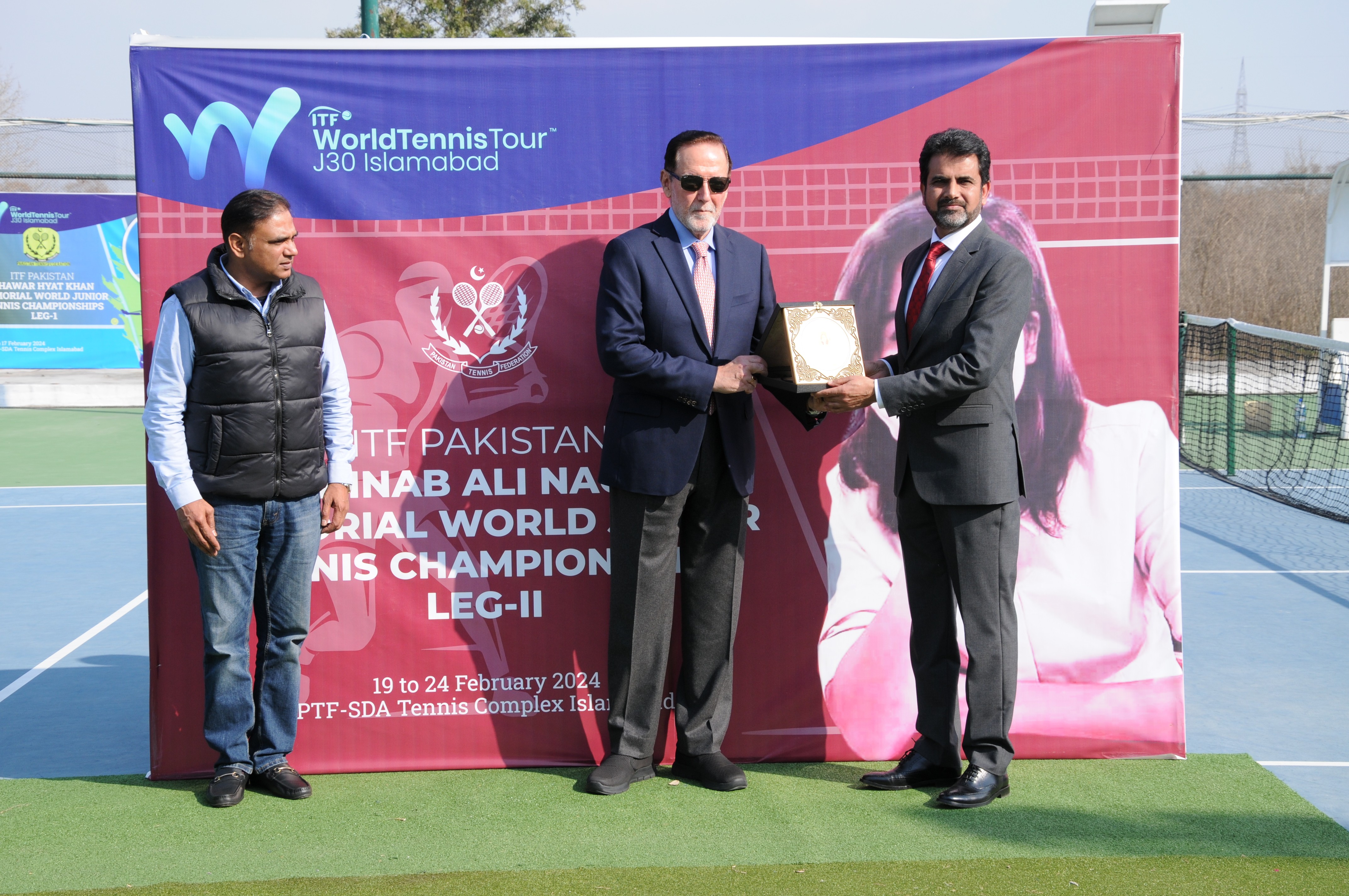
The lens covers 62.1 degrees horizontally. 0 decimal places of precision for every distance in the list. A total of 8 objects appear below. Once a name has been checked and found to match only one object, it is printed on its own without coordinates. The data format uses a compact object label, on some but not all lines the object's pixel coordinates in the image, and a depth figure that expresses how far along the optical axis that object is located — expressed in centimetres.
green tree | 1903
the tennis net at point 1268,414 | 1045
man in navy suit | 345
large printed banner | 378
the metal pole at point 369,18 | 757
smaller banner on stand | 1644
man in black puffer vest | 335
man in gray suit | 334
